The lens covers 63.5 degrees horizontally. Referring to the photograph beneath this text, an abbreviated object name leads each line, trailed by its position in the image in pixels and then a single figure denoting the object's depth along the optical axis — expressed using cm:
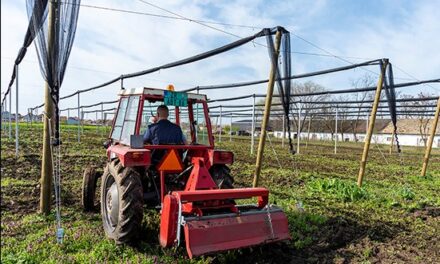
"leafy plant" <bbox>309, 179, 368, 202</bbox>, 674
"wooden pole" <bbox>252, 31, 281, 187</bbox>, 578
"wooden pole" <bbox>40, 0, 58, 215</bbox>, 464
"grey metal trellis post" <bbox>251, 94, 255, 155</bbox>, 1563
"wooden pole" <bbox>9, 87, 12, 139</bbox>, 1531
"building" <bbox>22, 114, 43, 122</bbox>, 3281
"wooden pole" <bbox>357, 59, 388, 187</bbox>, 788
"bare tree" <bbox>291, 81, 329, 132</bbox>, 3837
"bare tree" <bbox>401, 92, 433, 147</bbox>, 1938
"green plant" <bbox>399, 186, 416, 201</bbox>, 707
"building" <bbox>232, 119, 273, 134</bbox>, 5678
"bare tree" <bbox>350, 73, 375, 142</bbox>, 1753
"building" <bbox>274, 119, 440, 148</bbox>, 4938
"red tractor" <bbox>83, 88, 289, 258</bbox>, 339
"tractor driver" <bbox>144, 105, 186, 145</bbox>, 469
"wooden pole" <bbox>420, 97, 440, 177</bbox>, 1046
